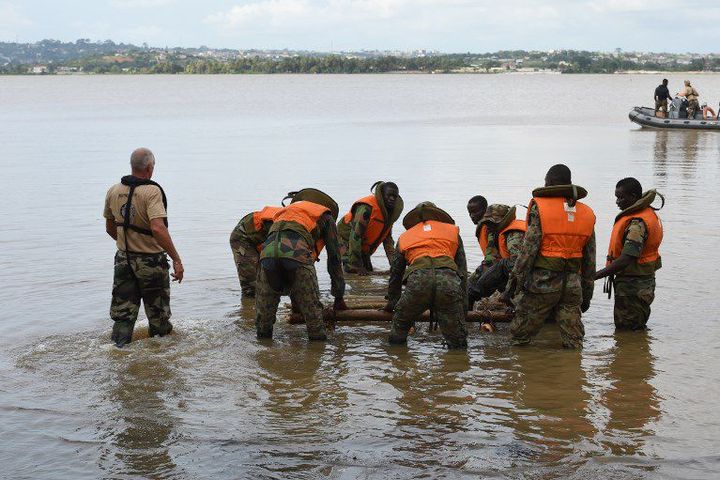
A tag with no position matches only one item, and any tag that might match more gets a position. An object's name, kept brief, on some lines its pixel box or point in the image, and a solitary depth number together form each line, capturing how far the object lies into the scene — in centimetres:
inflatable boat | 3753
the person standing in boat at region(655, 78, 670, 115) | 3978
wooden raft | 995
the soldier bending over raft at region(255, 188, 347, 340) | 911
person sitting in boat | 3772
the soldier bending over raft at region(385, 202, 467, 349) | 884
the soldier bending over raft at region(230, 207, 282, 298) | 1122
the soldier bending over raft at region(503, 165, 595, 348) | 871
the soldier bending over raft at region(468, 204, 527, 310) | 980
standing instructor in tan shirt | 875
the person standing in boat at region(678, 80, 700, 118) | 3812
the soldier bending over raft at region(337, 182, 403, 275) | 1159
